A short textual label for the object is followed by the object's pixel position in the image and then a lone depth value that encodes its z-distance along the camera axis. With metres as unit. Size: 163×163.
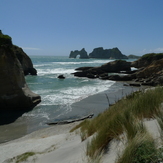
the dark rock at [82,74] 46.03
